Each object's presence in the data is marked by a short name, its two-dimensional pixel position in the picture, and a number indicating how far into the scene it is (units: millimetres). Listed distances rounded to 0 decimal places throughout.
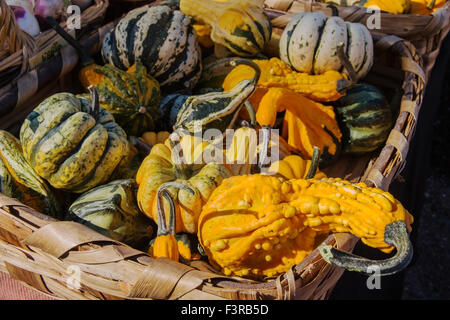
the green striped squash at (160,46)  987
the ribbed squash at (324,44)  981
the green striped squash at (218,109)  906
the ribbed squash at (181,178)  855
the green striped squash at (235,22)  1009
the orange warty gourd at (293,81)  973
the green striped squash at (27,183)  886
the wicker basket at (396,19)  1070
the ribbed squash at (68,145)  873
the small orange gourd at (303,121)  956
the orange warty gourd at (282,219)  803
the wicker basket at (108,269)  779
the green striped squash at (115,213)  859
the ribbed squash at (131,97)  957
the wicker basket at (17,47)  926
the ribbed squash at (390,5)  1165
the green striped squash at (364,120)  982
